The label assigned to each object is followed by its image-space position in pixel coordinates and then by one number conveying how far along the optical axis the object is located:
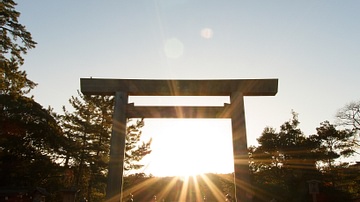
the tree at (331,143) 22.47
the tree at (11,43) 10.88
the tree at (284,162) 21.12
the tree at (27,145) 17.44
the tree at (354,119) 22.58
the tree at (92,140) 18.92
